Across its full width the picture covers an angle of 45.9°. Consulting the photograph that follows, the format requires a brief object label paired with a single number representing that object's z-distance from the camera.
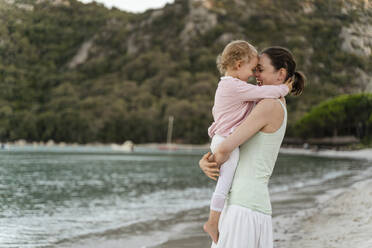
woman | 2.19
